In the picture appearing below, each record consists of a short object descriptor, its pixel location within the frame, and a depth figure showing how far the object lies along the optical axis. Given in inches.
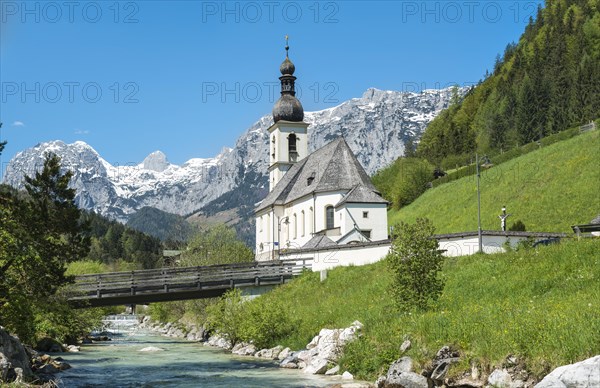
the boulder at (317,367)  973.8
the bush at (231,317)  1471.5
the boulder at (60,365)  1129.1
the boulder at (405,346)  817.5
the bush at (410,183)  3565.5
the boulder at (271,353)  1266.5
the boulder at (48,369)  1047.7
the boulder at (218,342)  1591.8
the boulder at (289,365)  1076.2
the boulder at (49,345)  1514.5
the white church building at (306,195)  2169.0
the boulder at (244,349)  1363.2
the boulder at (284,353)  1209.0
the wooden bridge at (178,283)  1604.3
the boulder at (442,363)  709.3
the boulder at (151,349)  1577.1
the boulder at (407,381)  708.7
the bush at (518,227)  1810.0
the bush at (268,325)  1338.6
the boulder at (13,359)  746.8
